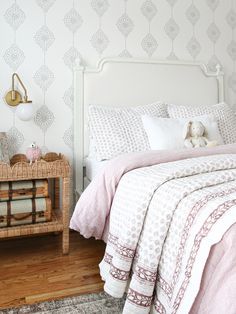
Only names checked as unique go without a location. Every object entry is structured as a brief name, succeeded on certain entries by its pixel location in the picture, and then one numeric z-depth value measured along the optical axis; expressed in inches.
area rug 57.2
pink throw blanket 65.2
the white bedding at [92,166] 86.3
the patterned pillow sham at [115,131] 86.8
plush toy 86.2
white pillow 86.7
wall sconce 89.0
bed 36.7
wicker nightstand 76.1
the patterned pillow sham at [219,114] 97.8
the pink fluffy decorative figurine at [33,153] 82.1
